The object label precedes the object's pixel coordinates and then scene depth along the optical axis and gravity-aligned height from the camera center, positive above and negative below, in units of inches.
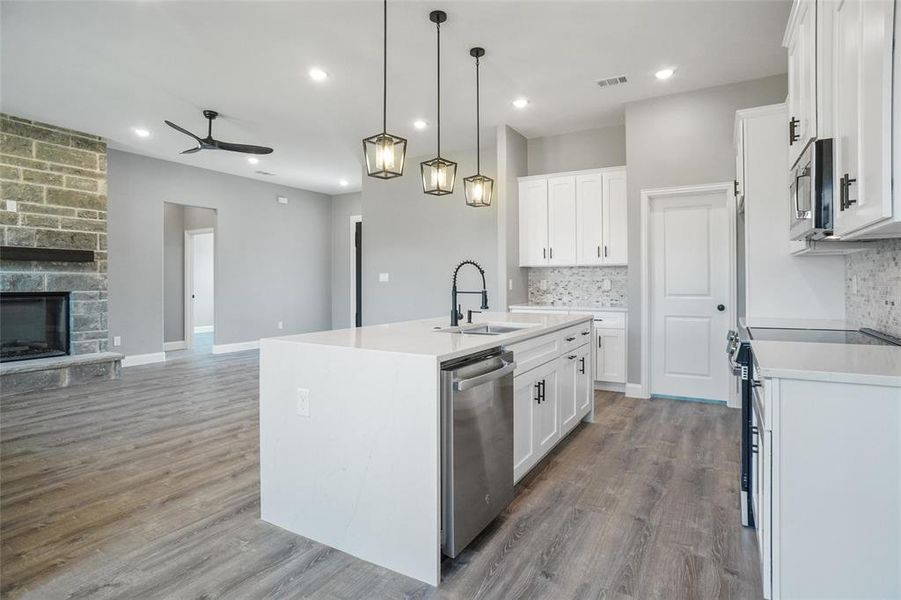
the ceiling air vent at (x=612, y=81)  167.3 +75.7
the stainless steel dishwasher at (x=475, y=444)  74.4 -25.0
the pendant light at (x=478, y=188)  149.3 +33.8
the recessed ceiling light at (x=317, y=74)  158.9 +74.7
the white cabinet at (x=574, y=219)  202.5 +33.9
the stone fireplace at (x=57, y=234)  201.0 +27.8
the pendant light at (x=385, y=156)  108.7 +32.1
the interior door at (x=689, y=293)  177.2 +0.8
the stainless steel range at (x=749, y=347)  80.0 -9.2
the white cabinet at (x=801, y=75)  84.3 +42.9
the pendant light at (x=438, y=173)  126.6 +32.9
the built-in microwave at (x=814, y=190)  72.2 +16.6
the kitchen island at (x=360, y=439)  72.5 -23.7
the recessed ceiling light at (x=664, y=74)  161.9 +75.5
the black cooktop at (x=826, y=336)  83.4 -7.7
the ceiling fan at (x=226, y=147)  187.5 +58.6
